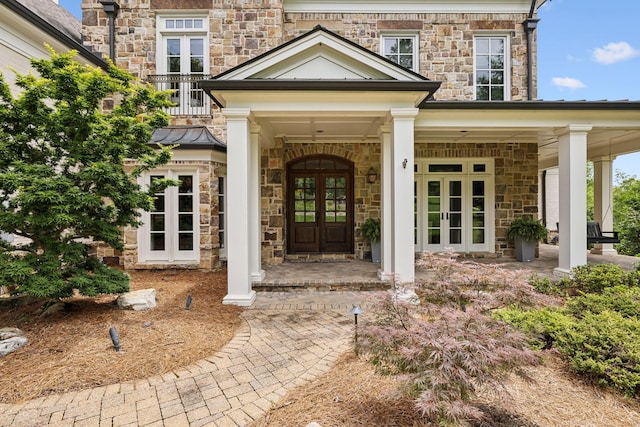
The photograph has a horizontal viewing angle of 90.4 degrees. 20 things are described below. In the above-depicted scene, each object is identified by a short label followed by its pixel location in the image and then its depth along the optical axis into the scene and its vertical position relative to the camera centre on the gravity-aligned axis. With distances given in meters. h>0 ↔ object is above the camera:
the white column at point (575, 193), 5.45 +0.33
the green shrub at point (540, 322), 3.00 -1.11
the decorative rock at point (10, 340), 3.01 -1.25
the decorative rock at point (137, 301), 4.18 -1.17
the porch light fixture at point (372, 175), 7.68 +0.91
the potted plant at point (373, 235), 7.41 -0.53
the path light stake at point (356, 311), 2.90 -0.91
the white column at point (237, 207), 4.68 +0.08
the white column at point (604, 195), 8.76 +0.47
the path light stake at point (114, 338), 3.07 -1.22
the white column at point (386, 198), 5.44 +0.24
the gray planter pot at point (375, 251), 7.43 -0.91
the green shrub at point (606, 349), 2.42 -1.14
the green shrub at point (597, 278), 4.58 -0.97
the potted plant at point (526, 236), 7.41 -0.55
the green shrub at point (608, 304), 3.46 -1.04
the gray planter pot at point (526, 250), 7.49 -0.89
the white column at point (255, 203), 5.35 +0.17
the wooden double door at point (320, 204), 7.88 +0.21
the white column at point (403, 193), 4.85 +0.30
